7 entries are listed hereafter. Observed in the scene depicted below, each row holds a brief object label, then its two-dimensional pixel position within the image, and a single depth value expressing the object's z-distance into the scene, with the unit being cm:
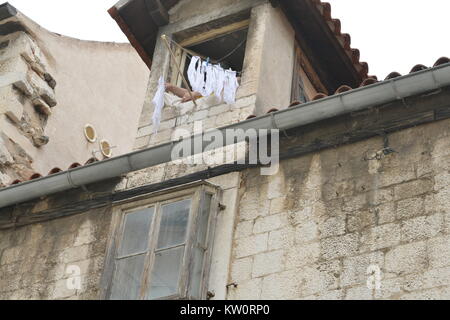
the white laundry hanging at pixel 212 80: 1905
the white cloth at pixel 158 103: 1934
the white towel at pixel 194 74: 1977
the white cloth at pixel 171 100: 1969
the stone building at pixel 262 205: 1461
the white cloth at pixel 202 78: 1964
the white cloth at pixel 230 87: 1891
